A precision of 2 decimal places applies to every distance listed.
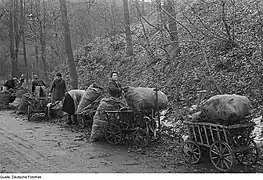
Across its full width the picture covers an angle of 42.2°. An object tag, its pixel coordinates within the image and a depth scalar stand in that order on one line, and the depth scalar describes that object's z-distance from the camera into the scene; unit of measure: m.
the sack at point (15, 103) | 14.34
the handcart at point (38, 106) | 11.43
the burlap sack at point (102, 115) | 7.45
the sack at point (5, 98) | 15.24
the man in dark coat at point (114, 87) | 7.59
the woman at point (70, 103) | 10.02
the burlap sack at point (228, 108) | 4.83
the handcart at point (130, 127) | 6.86
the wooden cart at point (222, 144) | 4.89
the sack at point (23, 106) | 12.83
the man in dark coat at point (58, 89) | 11.44
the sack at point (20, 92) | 14.66
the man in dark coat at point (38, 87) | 12.33
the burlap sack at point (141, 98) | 6.64
